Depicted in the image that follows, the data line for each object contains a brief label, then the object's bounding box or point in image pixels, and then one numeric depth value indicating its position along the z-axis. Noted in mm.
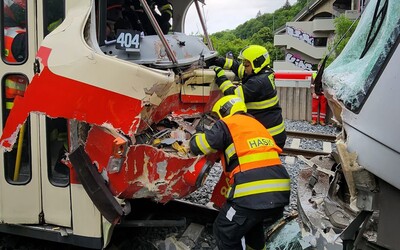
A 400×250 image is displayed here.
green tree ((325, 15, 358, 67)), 12969
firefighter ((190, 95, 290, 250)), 2922
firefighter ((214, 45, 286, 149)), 4352
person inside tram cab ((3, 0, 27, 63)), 2996
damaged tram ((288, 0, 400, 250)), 1767
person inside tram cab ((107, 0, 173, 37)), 3770
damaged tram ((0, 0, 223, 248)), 2615
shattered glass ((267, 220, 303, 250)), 3490
